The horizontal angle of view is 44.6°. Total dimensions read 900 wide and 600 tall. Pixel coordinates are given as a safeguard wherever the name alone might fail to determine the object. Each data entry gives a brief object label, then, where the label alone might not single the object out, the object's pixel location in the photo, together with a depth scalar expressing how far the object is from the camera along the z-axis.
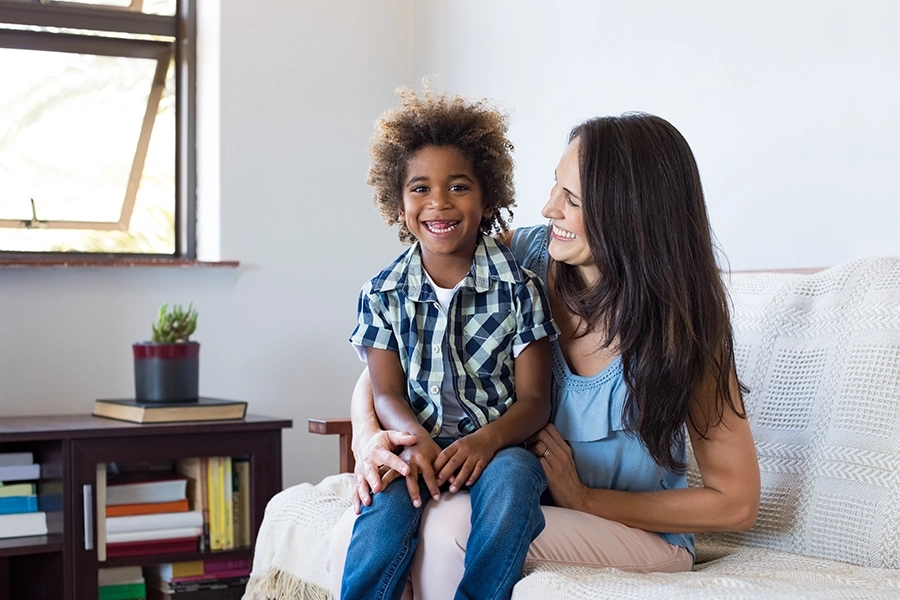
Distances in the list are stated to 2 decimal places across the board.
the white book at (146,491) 2.50
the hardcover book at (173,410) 2.53
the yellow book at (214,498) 2.59
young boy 1.50
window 2.98
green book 2.51
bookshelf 2.40
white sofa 1.41
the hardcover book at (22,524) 2.39
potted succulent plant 2.62
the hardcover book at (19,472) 2.41
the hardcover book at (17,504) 2.41
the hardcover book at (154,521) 2.47
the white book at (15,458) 2.42
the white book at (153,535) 2.47
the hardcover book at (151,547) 2.48
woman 1.50
